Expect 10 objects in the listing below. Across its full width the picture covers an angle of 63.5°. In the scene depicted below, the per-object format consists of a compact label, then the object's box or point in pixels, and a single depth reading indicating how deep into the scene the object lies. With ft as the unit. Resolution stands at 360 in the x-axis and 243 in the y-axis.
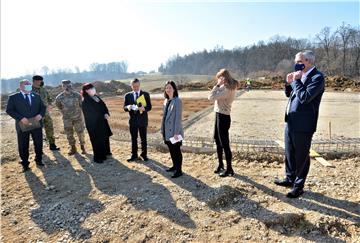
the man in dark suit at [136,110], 17.24
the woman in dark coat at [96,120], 17.84
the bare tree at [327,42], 141.71
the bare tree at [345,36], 138.31
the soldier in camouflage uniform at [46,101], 20.48
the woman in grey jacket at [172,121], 14.55
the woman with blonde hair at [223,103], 13.51
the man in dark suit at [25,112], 17.17
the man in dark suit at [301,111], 10.94
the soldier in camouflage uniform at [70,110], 19.35
